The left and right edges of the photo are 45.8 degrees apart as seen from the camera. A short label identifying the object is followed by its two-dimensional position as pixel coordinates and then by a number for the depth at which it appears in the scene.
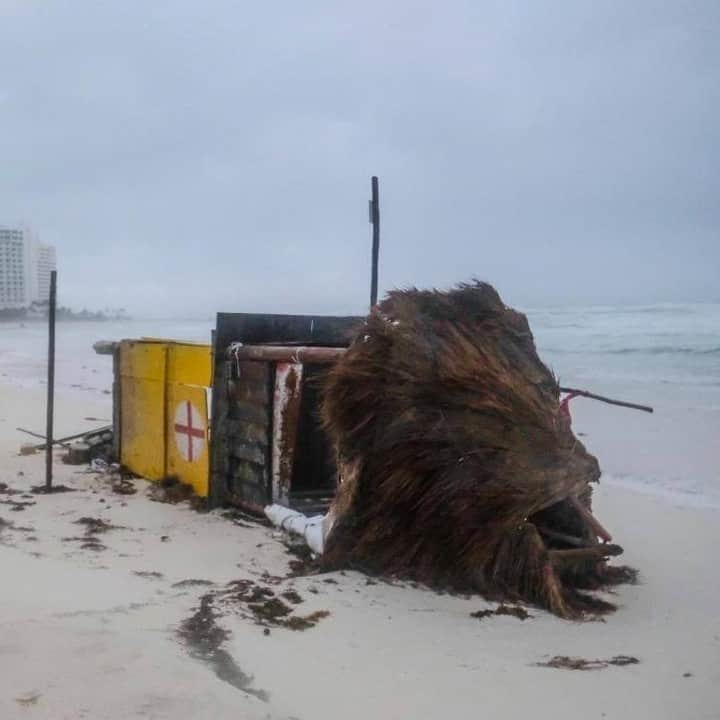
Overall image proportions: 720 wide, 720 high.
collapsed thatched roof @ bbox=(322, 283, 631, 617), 4.77
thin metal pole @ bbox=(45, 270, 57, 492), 7.41
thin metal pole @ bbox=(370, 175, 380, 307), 8.01
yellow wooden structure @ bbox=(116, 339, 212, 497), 7.31
